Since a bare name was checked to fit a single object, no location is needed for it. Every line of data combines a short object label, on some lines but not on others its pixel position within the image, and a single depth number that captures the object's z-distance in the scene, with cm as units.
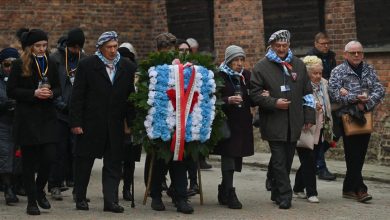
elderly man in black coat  1370
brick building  2131
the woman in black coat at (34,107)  1342
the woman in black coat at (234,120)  1425
